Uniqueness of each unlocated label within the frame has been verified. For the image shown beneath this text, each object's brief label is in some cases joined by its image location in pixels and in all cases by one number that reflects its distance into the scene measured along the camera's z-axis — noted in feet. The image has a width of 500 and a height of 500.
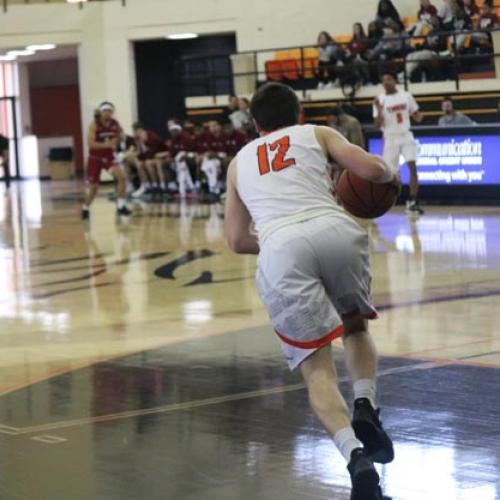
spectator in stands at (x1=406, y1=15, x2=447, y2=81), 85.61
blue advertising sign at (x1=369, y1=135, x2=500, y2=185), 67.36
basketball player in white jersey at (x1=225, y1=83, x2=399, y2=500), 17.61
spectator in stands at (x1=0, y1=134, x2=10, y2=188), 129.73
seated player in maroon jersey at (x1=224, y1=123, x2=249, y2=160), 88.94
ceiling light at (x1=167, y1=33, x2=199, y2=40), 113.50
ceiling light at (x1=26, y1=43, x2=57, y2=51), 119.75
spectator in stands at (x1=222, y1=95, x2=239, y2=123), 89.66
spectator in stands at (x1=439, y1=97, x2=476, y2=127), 72.95
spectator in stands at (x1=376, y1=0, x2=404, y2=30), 91.40
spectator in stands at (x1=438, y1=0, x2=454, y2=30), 85.92
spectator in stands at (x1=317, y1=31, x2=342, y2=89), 90.68
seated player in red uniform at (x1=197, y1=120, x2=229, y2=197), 88.94
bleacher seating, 95.04
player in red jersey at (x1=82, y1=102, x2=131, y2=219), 70.23
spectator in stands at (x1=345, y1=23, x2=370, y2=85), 88.69
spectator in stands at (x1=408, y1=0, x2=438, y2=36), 87.51
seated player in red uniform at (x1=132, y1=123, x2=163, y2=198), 96.53
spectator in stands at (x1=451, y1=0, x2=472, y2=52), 84.02
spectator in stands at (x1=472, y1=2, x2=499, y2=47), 82.12
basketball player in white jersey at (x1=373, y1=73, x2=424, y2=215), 65.41
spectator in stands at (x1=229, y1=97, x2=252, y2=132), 88.74
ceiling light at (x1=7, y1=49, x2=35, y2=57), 126.77
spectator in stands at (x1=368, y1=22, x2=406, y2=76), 86.58
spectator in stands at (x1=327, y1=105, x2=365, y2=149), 73.51
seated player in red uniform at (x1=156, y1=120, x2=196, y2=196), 92.58
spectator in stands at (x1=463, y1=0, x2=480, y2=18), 85.56
